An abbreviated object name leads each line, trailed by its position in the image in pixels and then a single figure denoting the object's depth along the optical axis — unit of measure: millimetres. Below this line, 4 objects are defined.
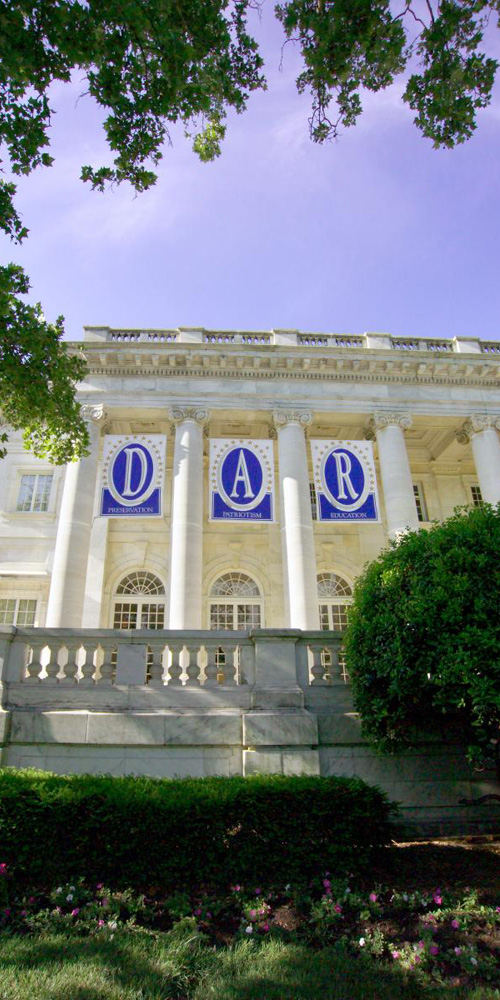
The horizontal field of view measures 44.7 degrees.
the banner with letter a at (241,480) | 19297
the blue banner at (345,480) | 19734
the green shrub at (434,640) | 7355
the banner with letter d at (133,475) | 19156
